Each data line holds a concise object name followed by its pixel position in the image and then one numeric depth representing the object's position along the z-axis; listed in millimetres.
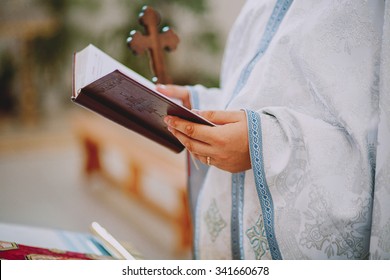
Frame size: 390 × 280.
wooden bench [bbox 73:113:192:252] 2695
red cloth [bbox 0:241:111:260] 1340
